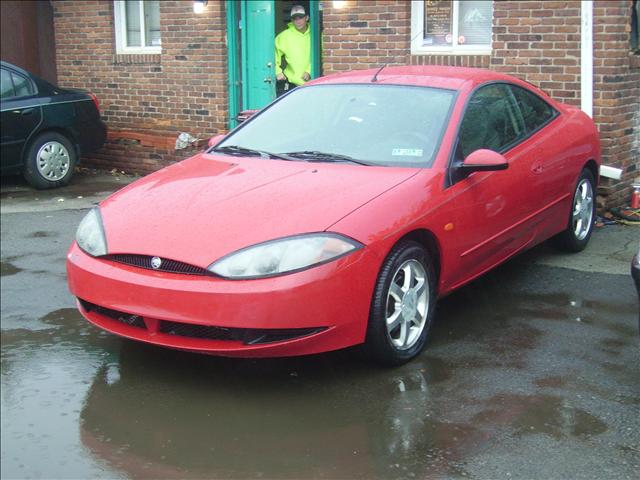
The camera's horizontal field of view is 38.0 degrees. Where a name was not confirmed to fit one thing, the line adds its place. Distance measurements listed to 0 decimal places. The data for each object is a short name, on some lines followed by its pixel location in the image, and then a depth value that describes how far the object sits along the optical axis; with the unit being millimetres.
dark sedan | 10742
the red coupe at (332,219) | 4375
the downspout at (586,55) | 8297
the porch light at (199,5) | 11328
